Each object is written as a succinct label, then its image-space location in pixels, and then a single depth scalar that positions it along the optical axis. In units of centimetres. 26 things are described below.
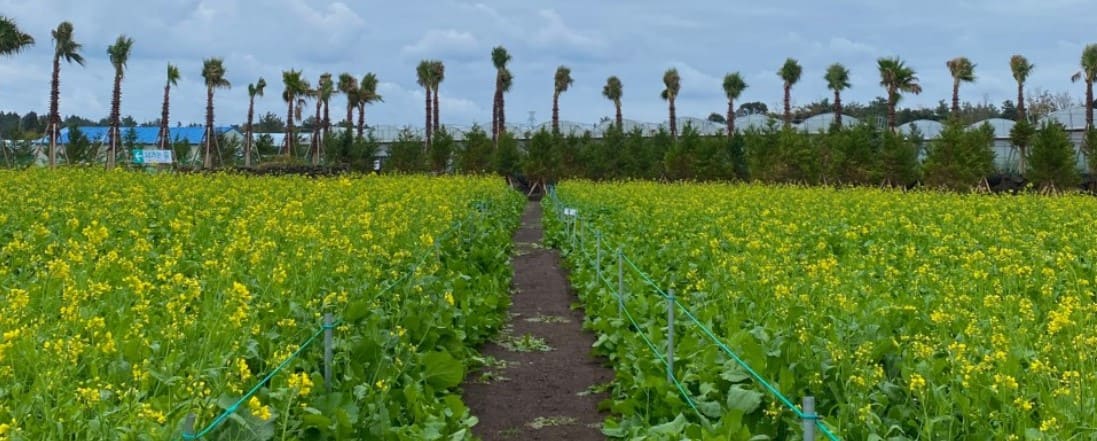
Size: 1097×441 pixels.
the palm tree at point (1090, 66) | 4653
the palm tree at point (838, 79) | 5100
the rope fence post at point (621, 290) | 848
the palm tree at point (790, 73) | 5344
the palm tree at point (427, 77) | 5684
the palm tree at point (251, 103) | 5199
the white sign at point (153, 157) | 4141
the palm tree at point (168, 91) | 5234
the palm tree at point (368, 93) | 6131
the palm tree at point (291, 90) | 5556
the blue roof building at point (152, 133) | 7606
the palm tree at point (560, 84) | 5888
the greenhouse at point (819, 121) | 5575
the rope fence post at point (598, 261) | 1030
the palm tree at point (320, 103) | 5475
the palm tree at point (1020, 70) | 5259
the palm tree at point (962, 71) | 4922
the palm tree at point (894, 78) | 4444
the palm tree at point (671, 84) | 5988
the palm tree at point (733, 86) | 5622
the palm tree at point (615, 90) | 6388
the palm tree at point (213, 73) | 5450
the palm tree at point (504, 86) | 5572
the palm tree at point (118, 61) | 4262
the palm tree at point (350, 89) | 6162
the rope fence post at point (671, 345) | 597
